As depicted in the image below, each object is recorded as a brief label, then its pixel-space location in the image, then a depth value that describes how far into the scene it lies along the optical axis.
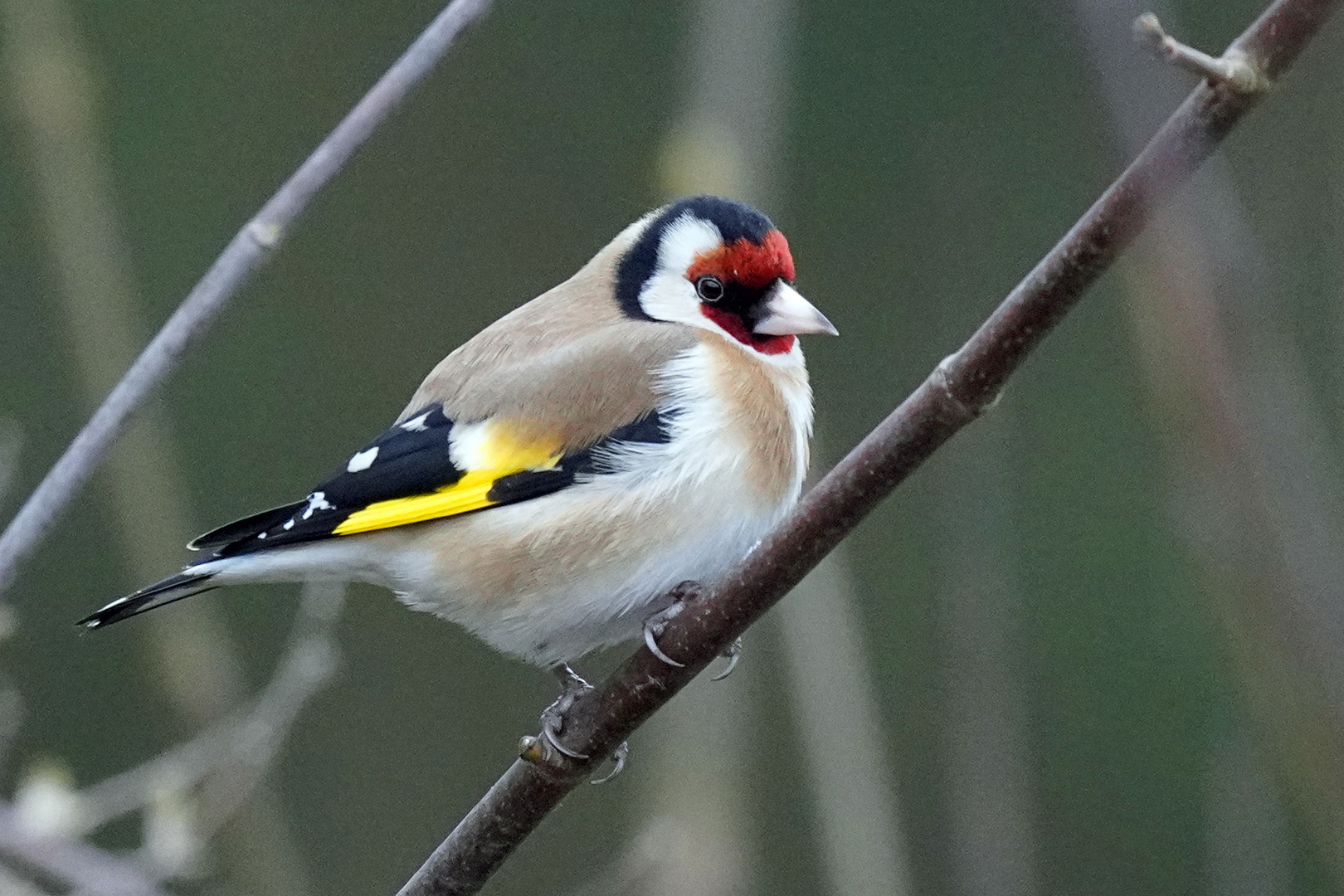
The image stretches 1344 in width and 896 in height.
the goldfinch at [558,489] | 5.30
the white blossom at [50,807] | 5.24
